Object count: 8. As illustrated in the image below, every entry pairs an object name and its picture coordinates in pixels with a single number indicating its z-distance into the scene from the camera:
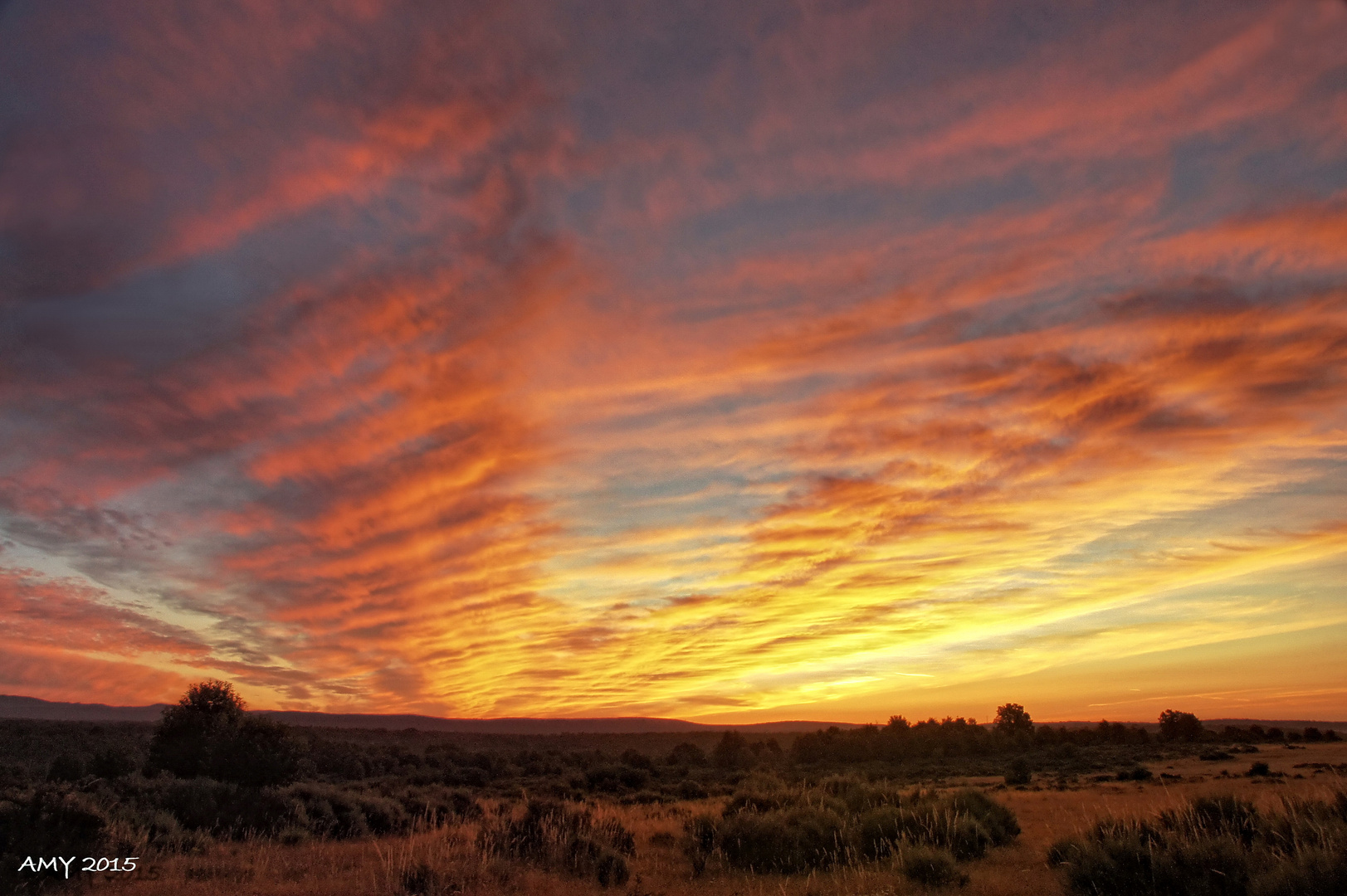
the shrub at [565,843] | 14.41
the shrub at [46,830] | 11.78
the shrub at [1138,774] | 36.31
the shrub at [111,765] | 25.75
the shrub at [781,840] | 15.24
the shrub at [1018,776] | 37.88
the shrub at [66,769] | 27.11
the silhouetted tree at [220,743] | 26.45
